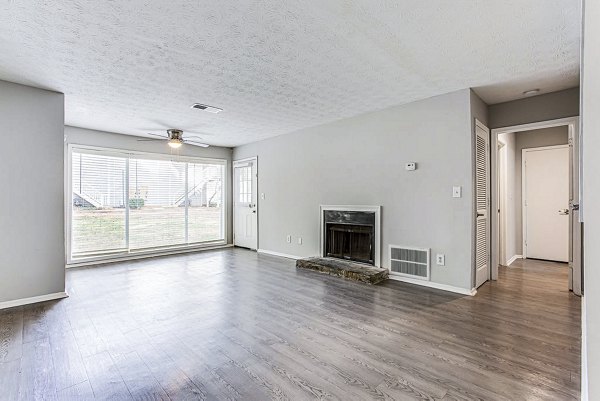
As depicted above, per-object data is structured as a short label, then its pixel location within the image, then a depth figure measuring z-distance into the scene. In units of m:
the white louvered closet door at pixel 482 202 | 3.84
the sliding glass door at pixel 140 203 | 5.43
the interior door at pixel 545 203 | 5.29
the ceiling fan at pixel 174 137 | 4.99
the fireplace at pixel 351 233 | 4.56
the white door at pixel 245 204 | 6.84
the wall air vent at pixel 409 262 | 3.97
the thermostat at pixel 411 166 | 4.07
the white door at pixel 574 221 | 3.54
